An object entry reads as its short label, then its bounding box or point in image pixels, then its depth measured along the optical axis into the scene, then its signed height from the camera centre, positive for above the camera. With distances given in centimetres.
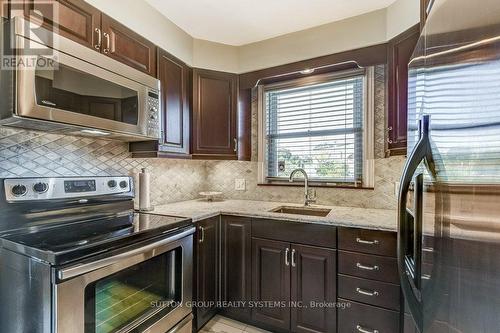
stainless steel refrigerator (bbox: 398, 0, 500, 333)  38 -2
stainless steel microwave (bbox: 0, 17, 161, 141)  101 +38
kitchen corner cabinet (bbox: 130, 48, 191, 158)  183 +43
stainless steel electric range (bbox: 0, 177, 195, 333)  93 -41
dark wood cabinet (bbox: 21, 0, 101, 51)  113 +75
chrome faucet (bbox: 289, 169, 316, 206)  218 -23
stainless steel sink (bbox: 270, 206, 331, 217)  202 -39
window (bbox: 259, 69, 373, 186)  212 +35
